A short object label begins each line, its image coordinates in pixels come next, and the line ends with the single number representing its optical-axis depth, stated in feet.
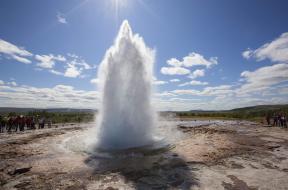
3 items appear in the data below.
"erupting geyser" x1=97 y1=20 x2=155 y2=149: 28.23
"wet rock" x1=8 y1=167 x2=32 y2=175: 16.31
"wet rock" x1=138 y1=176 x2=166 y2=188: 13.62
